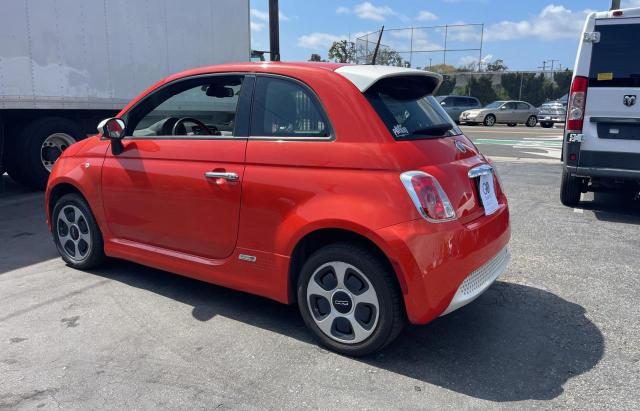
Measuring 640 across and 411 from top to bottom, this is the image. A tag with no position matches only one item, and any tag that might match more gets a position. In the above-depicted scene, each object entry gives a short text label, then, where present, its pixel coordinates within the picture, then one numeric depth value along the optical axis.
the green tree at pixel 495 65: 45.60
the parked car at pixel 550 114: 27.19
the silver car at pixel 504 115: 27.14
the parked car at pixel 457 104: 28.11
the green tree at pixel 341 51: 38.70
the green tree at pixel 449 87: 39.25
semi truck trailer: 7.05
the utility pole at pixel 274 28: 14.37
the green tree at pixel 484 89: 38.88
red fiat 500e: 2.79
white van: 5.92
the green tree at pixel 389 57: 32.59
